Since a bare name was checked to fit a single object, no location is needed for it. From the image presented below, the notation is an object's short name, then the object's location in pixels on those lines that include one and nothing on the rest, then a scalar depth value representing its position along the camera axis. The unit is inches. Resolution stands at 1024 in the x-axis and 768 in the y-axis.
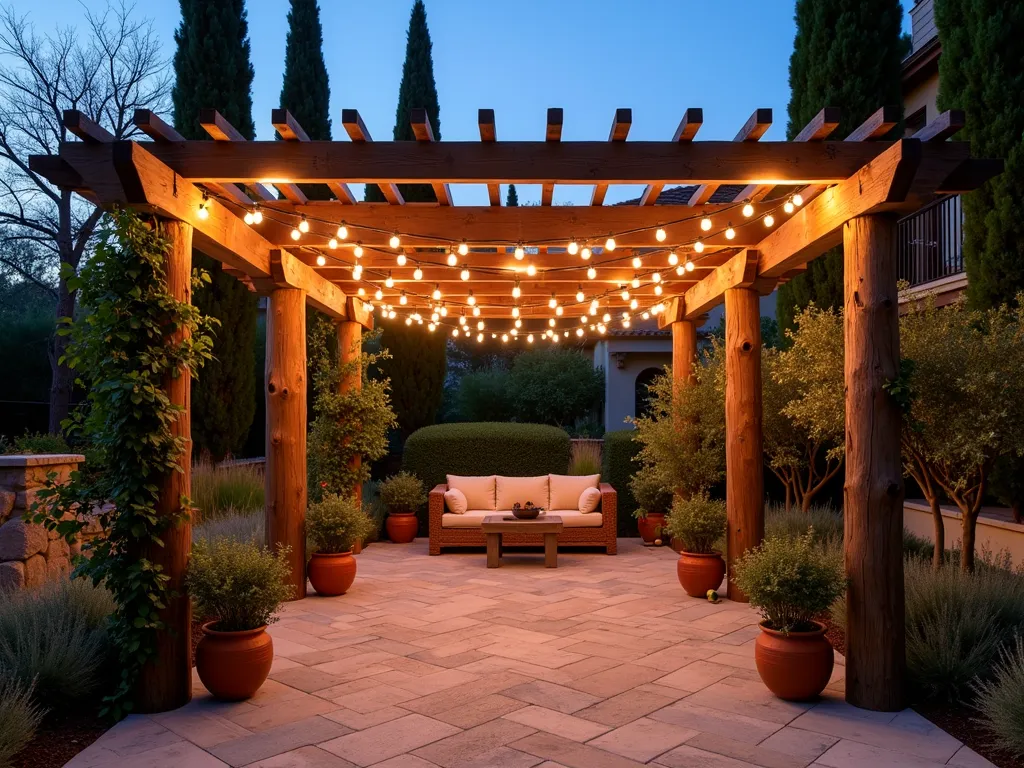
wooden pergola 164.4
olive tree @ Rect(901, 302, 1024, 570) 204.7
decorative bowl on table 349.7
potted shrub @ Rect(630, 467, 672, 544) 374.3
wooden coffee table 338.6
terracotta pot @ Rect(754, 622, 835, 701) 167.2
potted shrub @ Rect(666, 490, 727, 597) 271.0
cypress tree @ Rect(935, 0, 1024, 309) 287.1
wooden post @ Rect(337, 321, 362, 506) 354.0
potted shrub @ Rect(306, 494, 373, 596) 275.1
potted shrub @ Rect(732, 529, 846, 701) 167.6
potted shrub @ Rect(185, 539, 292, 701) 167.6
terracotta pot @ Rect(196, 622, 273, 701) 167.6
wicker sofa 364.2
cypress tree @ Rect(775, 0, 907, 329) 391.5
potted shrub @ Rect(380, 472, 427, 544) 405.1
